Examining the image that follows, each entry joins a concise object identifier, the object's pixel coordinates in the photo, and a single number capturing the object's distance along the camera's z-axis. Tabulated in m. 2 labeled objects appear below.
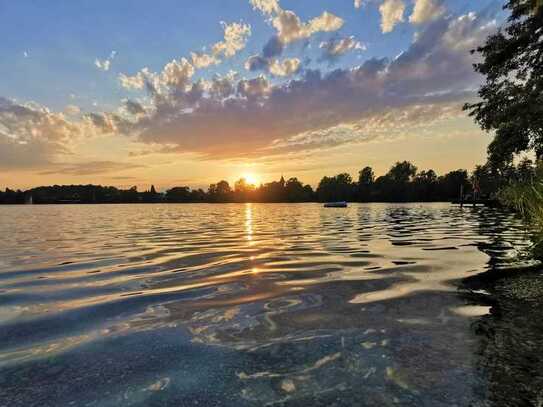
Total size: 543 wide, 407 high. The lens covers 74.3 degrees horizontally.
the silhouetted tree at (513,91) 24.31
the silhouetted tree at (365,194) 197.09
